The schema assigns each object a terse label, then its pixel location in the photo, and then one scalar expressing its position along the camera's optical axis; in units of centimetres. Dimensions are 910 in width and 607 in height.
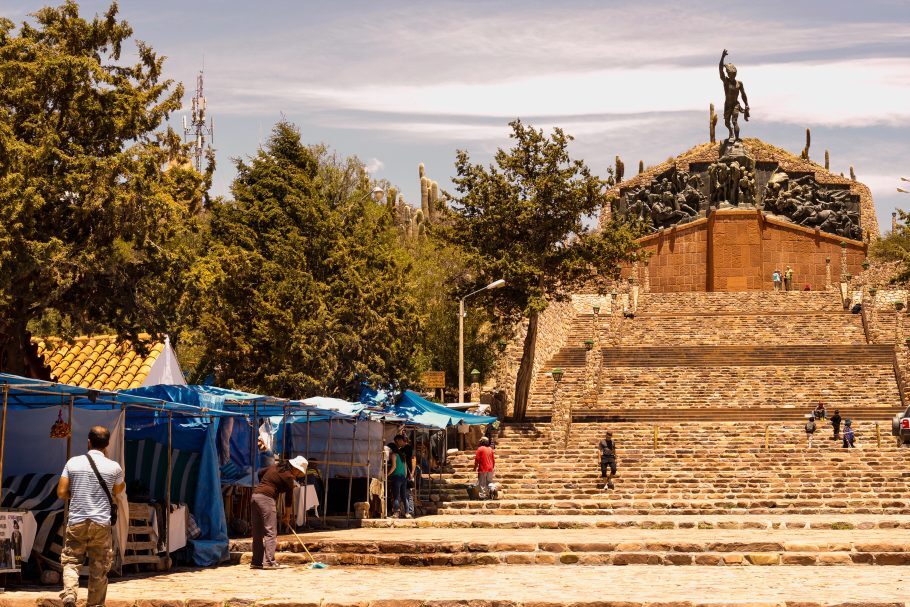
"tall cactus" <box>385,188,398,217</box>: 5496
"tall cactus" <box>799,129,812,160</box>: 9020
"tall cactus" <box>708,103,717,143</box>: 9006
